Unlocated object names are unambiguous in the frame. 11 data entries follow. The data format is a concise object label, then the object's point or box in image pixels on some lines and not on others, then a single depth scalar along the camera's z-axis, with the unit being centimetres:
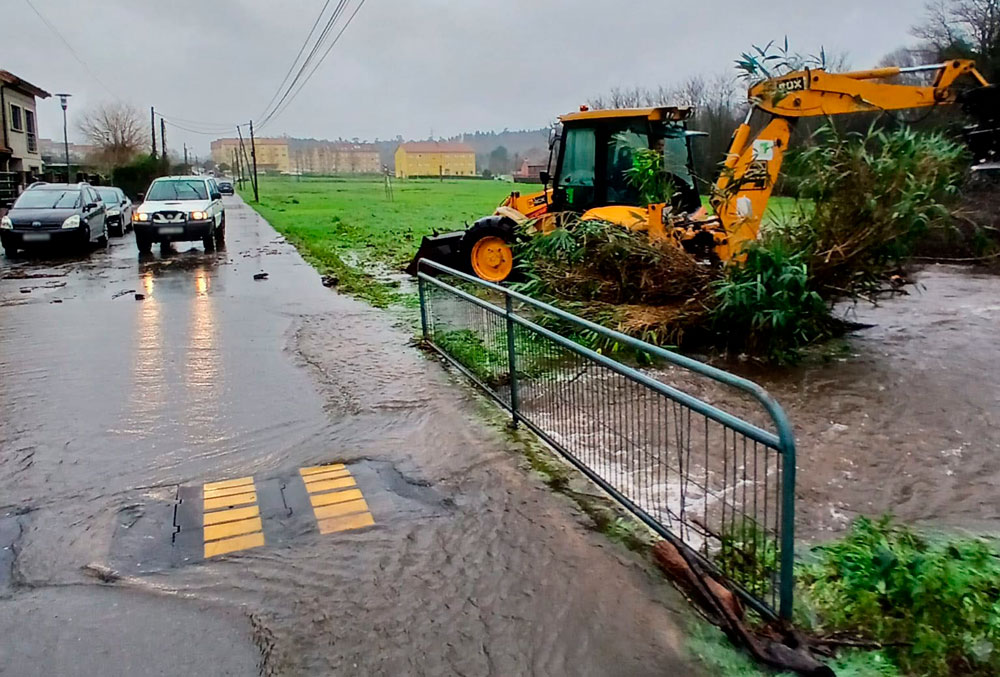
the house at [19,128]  3869
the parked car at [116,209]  2314
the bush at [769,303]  729
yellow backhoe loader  866
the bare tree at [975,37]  2606
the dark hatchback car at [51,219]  1698
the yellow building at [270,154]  12975
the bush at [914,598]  291
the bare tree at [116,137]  6025
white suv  1766
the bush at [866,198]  723
